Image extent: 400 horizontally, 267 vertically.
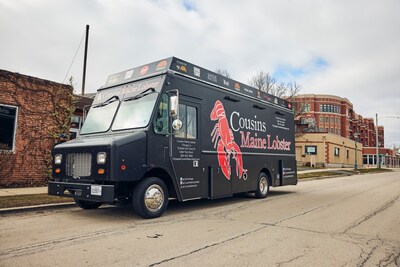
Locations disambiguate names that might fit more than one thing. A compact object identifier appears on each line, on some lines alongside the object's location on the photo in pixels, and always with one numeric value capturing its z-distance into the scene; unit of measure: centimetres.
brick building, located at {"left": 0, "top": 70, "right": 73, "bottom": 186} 1249
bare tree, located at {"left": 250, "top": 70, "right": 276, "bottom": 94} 4100
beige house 5247
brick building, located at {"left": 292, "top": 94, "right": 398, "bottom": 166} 8212
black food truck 702
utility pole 2798
